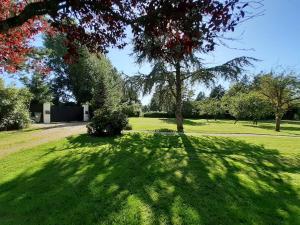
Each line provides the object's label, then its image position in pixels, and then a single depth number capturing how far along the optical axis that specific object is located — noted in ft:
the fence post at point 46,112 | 46.12
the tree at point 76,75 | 67.71
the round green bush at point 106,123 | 23.50
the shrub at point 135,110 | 68.43
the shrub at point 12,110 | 31.01
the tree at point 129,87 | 32.44
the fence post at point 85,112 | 55.06
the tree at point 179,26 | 6.44
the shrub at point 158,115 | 88.11
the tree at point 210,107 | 83.42
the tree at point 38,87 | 63.03
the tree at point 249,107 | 60.04
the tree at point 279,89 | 44.92
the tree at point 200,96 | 137.86
